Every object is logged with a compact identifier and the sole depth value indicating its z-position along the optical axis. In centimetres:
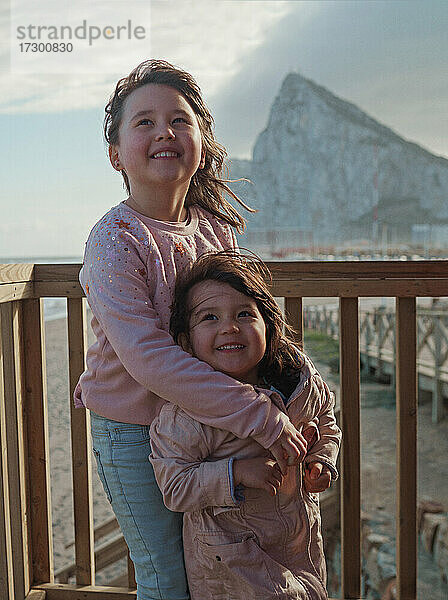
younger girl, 120
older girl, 120
